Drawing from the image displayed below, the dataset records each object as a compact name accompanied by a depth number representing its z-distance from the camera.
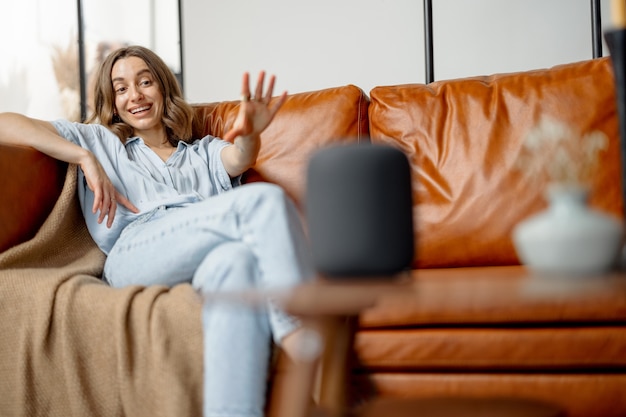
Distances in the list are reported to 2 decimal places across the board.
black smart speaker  0.88
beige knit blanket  1.43
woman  1.33
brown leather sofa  1.50
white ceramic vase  0.84
